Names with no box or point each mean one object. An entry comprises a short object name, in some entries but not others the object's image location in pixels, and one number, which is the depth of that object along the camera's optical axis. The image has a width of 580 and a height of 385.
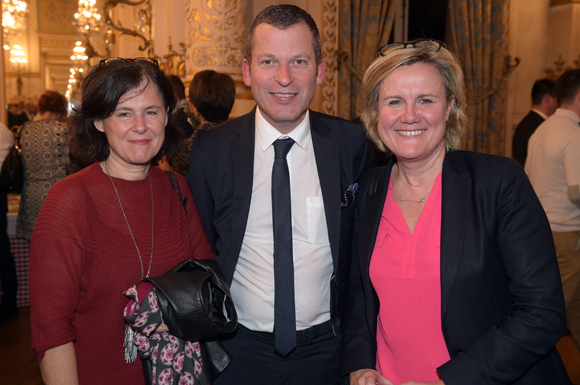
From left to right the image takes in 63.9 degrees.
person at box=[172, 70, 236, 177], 3.07
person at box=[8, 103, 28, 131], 6.95
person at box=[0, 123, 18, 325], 4.34
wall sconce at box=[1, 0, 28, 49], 8.20
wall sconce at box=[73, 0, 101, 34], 7.55
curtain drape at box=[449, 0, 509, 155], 6.37
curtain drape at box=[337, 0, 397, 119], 5.85
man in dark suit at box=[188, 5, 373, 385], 1.66
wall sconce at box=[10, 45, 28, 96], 8.95
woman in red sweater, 1.38
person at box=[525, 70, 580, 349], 3.16
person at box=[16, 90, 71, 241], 4.39
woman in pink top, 1.27
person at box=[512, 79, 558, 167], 4.46
